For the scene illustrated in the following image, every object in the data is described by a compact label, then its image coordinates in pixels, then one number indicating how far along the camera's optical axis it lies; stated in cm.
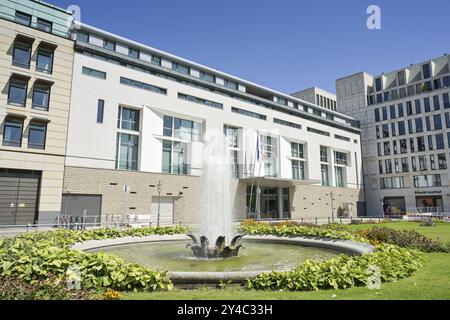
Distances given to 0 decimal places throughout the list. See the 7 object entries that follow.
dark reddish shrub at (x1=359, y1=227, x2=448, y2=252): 1320
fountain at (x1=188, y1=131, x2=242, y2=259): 1567
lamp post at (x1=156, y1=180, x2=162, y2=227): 3569
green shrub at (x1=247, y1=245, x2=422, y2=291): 707
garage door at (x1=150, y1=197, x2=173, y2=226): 3628
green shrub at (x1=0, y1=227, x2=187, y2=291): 691
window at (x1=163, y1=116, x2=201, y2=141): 3931
